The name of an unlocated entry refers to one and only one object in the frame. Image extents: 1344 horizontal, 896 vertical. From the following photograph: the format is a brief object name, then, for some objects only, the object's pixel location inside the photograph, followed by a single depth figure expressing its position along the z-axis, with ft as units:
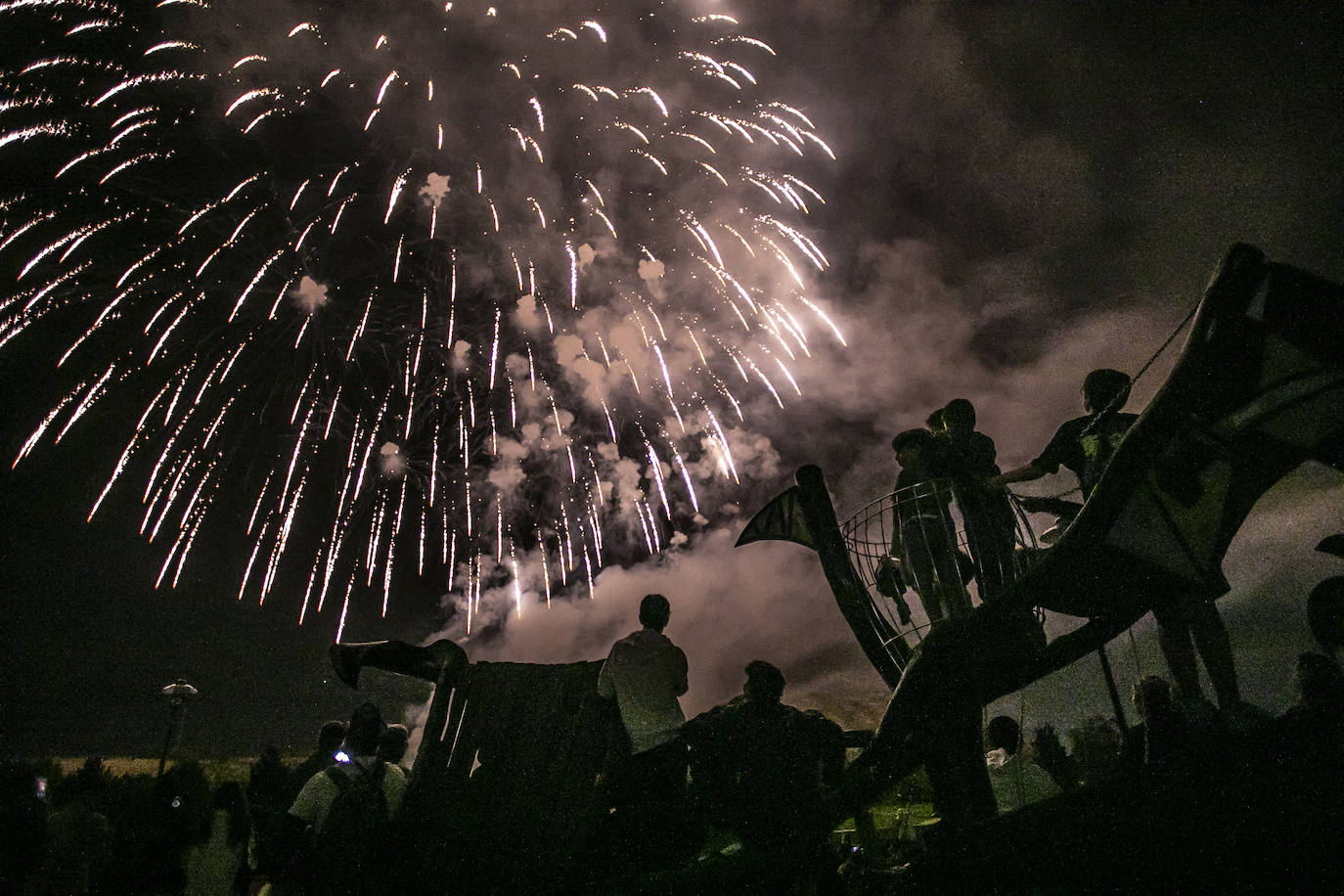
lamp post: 66.95
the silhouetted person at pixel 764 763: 13.21
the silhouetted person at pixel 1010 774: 18.80
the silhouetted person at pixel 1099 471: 12.87
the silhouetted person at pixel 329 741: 19.84
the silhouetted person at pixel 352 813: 14.05
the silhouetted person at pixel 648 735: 15.53
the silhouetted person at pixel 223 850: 16.97
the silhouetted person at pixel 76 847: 17.20
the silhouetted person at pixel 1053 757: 17.04
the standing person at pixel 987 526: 14.97
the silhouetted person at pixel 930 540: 15.08
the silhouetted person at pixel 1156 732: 11.19
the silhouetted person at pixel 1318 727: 7.95
